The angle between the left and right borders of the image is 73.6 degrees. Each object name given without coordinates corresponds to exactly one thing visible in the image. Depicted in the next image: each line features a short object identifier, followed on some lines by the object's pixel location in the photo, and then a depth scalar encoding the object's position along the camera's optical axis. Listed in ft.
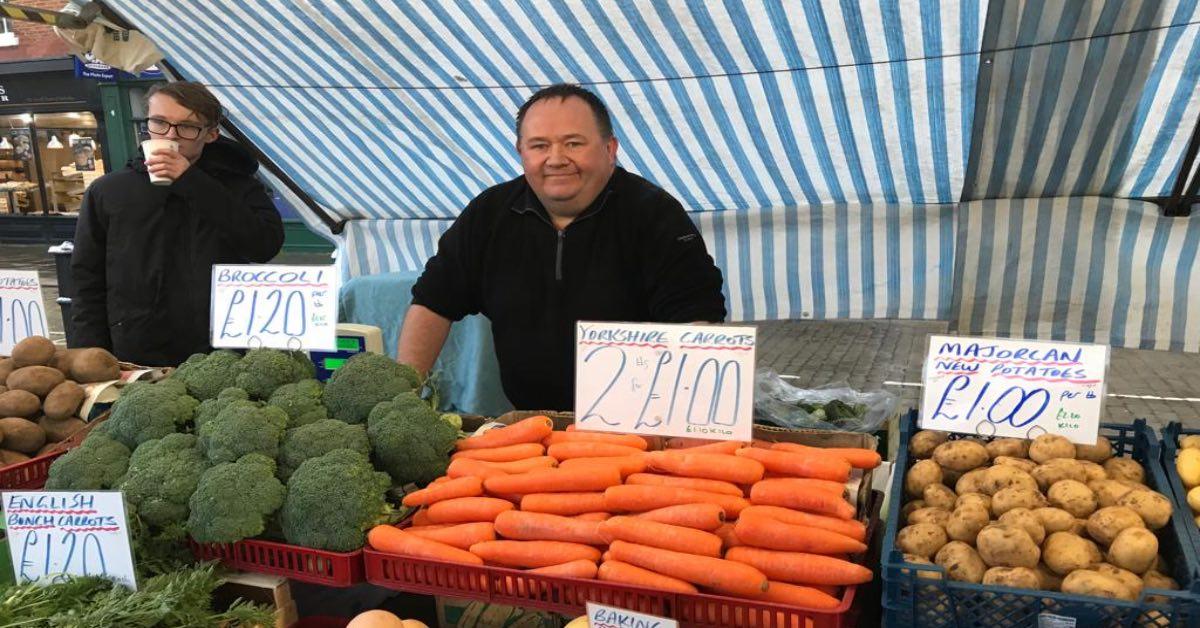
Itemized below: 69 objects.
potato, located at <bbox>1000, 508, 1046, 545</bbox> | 4.59
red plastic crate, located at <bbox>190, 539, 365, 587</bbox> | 5.03
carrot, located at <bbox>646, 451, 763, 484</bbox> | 5.49
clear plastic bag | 12.34
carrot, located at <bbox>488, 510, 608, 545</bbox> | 5.16
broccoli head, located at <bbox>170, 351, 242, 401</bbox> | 6.40
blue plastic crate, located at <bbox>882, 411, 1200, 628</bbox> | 3.85
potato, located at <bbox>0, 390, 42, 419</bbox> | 7.30
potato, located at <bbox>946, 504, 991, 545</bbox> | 4.67
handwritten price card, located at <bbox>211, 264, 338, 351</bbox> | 6.56
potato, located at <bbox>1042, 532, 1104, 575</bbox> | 4.45
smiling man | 8.22
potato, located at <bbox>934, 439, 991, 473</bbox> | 5.32
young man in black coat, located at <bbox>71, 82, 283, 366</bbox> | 9.37
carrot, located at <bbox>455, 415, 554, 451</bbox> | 6.29
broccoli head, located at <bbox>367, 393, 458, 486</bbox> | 5.71
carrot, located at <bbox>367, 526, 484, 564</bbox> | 4.98
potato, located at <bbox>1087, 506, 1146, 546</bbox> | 4.58
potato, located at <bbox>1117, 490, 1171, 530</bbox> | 4.68
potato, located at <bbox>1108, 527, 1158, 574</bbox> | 4.39
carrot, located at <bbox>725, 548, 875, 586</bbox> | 4.58
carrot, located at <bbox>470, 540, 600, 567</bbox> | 4.95
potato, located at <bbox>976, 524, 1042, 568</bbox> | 4.38
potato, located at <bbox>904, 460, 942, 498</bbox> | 5.21
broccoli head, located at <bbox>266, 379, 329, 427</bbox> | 6.00
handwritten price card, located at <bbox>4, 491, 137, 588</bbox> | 4.89
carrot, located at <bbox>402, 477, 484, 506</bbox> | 5.60
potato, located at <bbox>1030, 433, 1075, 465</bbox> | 5.19
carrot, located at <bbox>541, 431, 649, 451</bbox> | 6.03
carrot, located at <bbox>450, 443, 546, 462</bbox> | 6.08
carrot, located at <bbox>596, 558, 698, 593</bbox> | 4.53
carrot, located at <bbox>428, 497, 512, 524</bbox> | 5.48
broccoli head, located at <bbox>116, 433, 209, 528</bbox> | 5.26
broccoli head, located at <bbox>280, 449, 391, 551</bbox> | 5.03
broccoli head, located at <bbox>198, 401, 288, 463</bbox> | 5.45
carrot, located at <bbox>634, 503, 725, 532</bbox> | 5.02
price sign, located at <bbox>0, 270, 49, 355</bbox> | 8.09
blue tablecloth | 14.51
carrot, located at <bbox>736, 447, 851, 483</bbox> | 5.50
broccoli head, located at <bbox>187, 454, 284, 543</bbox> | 5.00
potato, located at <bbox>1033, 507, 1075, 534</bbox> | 4.74
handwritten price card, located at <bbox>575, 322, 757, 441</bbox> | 5.23
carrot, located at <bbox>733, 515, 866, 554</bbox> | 4.82
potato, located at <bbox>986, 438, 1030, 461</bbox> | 5.37
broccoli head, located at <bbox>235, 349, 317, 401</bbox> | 6.31
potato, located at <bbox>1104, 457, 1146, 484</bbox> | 5.20
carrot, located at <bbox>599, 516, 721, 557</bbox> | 4.84
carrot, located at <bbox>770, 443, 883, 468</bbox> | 5.78
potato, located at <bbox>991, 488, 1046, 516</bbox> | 4.83
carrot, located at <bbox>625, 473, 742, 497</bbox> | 5.41
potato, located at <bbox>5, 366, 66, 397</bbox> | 7.54
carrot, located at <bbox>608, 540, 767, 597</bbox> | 4.46
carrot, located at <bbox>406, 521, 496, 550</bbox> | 5.23
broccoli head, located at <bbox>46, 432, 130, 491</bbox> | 5.49
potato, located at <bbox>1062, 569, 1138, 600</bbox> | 4.13
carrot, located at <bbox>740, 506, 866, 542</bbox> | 4.94
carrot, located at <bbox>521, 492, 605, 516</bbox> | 5.48
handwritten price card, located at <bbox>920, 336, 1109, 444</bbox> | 5.10
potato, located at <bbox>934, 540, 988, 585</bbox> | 4.36
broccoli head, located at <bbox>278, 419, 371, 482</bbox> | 5.51
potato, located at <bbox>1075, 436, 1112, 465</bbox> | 5.36
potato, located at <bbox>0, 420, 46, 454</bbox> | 7.08
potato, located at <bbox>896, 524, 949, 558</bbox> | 4.57
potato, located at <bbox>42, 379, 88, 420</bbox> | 7.42
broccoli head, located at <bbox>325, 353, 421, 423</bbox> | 6.05
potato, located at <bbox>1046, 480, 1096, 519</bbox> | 4.86
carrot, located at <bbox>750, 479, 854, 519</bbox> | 5.15
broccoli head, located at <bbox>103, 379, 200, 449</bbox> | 5.93
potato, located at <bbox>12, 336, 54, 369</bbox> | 7.89
